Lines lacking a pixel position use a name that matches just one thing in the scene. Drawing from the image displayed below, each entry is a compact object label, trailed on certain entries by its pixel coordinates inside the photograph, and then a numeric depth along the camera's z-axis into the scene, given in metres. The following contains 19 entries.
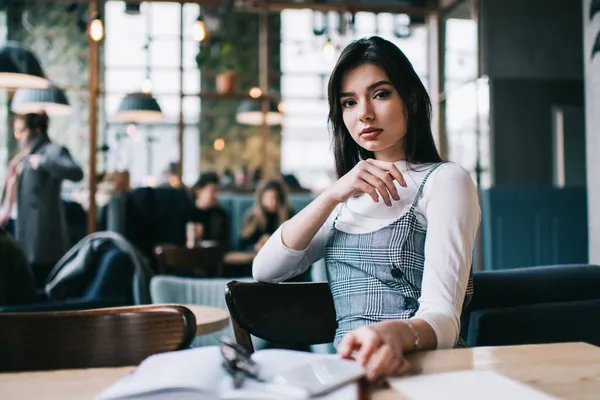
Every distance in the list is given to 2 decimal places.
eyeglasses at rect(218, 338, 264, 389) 0.75
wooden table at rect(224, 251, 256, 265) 4.92
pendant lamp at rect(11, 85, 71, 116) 6.01
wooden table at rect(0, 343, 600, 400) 0.78
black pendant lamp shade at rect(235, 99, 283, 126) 8.00
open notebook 0.70
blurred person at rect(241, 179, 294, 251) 5.75
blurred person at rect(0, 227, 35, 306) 2.78
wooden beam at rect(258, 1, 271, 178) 8.29
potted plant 8.25
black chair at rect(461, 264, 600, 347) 1.95
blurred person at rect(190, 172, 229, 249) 5.92
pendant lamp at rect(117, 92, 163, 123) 6.95
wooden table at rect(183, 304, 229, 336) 2.33
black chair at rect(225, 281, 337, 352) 1.44
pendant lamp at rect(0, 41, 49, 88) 4.14
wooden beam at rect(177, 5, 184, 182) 8.15
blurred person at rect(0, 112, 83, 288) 4.28
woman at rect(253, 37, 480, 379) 1.19
